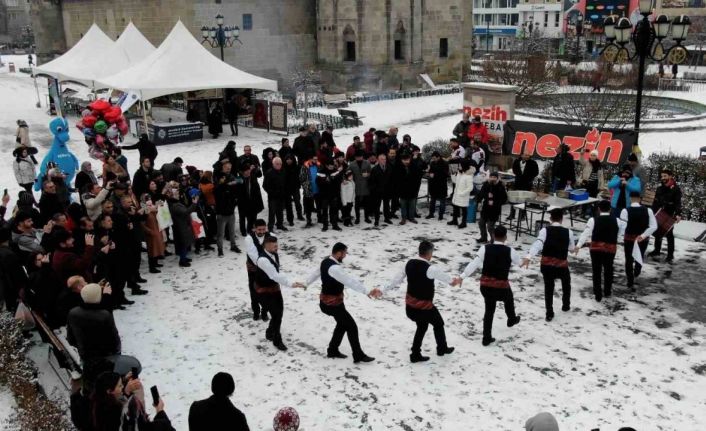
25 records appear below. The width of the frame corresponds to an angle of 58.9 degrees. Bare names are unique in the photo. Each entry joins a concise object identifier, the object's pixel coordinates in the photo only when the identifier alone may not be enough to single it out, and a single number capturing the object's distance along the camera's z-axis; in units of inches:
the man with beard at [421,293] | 285.4
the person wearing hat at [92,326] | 243.1
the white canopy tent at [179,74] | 814.5
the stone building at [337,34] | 1368.1
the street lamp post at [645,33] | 505.4
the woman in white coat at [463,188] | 489.1
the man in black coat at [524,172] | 506.9
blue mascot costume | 544.7
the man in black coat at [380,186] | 496.9
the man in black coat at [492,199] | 439.2
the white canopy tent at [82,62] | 1008.2
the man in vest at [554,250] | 331.0
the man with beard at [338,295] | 285.7
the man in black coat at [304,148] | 577.0
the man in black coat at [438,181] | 503.2
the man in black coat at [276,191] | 477.7
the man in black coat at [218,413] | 190.1
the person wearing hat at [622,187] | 425.7
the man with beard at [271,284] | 298.4
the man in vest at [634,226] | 369.1
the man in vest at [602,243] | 351.9
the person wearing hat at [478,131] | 577.9
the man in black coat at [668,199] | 410.3
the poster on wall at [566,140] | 547.2
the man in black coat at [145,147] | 581.3
